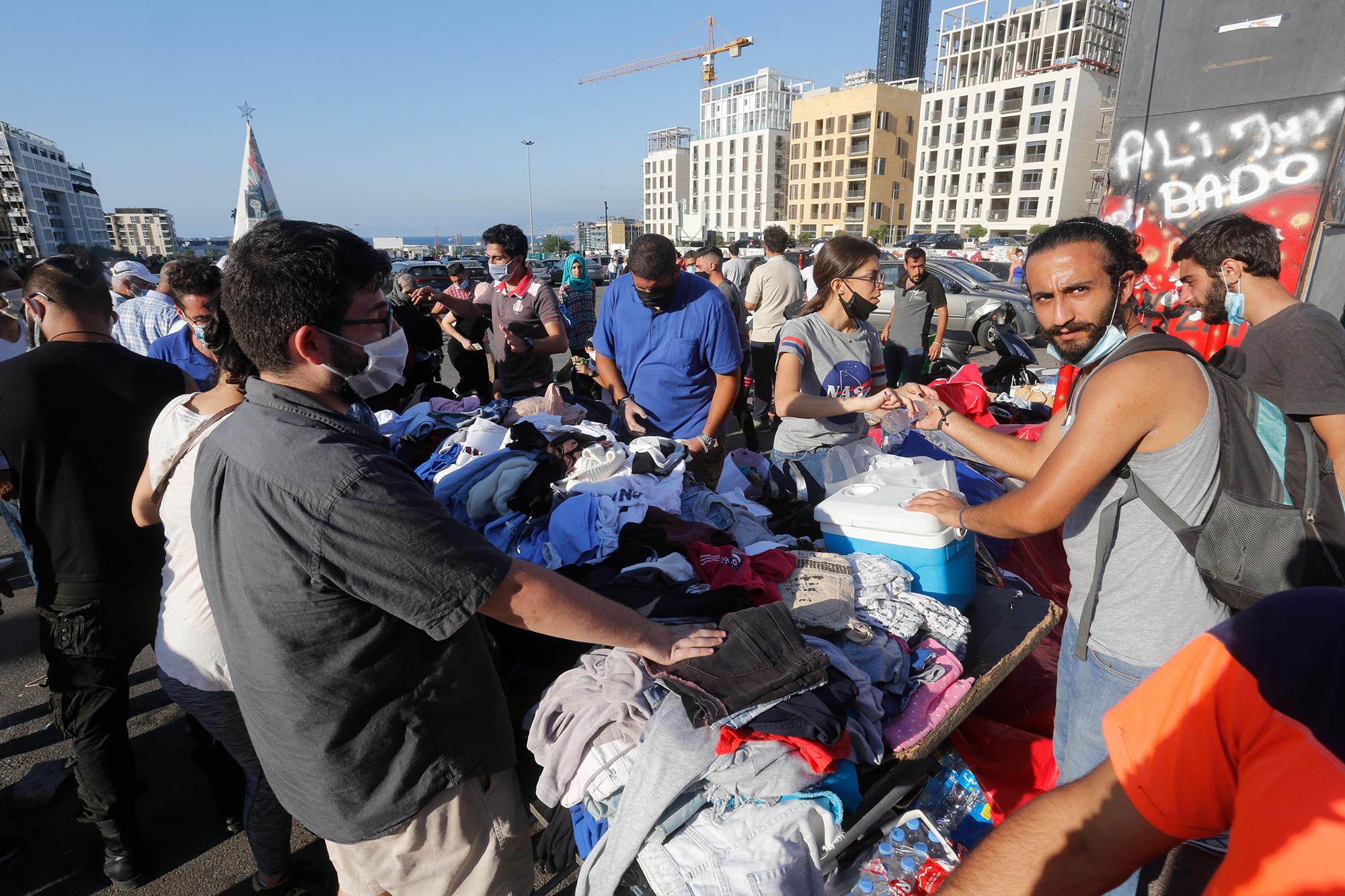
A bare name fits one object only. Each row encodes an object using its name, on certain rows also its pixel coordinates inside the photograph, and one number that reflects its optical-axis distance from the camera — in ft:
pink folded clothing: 5.62
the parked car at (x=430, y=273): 65.67
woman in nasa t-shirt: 10.36
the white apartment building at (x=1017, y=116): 190.70
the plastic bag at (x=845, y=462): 9.77
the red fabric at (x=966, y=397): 12.37
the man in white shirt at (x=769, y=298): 22.98
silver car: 39.99
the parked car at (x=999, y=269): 61.20
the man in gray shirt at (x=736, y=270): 31.24
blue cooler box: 7.08
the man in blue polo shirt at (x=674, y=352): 11.94
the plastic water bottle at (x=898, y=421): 8.73
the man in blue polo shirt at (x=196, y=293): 10.14
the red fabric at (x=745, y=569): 6.51
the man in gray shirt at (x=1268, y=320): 8.22
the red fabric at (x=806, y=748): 4.96
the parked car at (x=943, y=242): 139.03
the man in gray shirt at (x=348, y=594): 4.07
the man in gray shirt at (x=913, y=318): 24.75
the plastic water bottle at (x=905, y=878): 5.84
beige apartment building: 239.50
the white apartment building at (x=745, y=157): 305.53
